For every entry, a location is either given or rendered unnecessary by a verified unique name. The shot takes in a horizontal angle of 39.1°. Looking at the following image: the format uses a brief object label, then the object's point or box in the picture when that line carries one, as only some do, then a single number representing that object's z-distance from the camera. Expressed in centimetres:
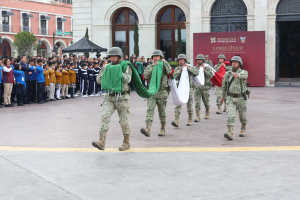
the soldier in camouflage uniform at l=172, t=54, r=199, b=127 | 1100
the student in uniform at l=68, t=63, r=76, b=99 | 1944
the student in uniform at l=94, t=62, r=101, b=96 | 2082
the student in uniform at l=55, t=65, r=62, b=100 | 1844
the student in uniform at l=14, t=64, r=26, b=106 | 1596
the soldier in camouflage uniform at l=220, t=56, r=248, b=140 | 933
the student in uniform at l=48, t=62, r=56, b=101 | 1795
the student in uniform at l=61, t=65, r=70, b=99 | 1889
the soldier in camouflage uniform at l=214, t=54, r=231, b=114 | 1384
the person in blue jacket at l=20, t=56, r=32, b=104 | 1642
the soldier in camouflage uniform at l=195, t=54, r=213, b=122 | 1215
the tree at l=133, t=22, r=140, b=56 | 2882
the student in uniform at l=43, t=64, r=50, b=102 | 1750
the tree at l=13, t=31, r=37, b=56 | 5306
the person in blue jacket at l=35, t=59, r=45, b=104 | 1681
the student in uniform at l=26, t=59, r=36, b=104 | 1670
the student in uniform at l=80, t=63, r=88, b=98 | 2004
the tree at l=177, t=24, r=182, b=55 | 2807
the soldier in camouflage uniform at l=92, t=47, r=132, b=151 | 780
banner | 2338
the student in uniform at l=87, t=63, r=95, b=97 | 2042
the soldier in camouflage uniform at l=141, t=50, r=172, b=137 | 963
